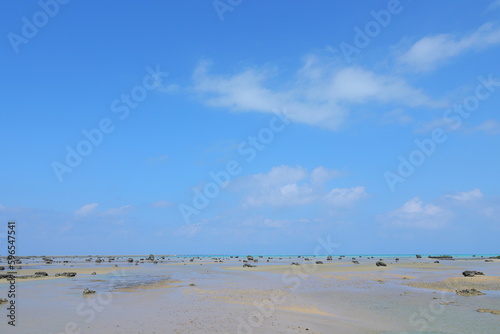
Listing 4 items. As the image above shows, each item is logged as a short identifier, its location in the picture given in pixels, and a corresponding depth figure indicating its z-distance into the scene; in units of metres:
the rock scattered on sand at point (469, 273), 39.54
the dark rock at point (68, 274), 47.99
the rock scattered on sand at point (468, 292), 26.72
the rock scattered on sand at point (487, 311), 19.48
